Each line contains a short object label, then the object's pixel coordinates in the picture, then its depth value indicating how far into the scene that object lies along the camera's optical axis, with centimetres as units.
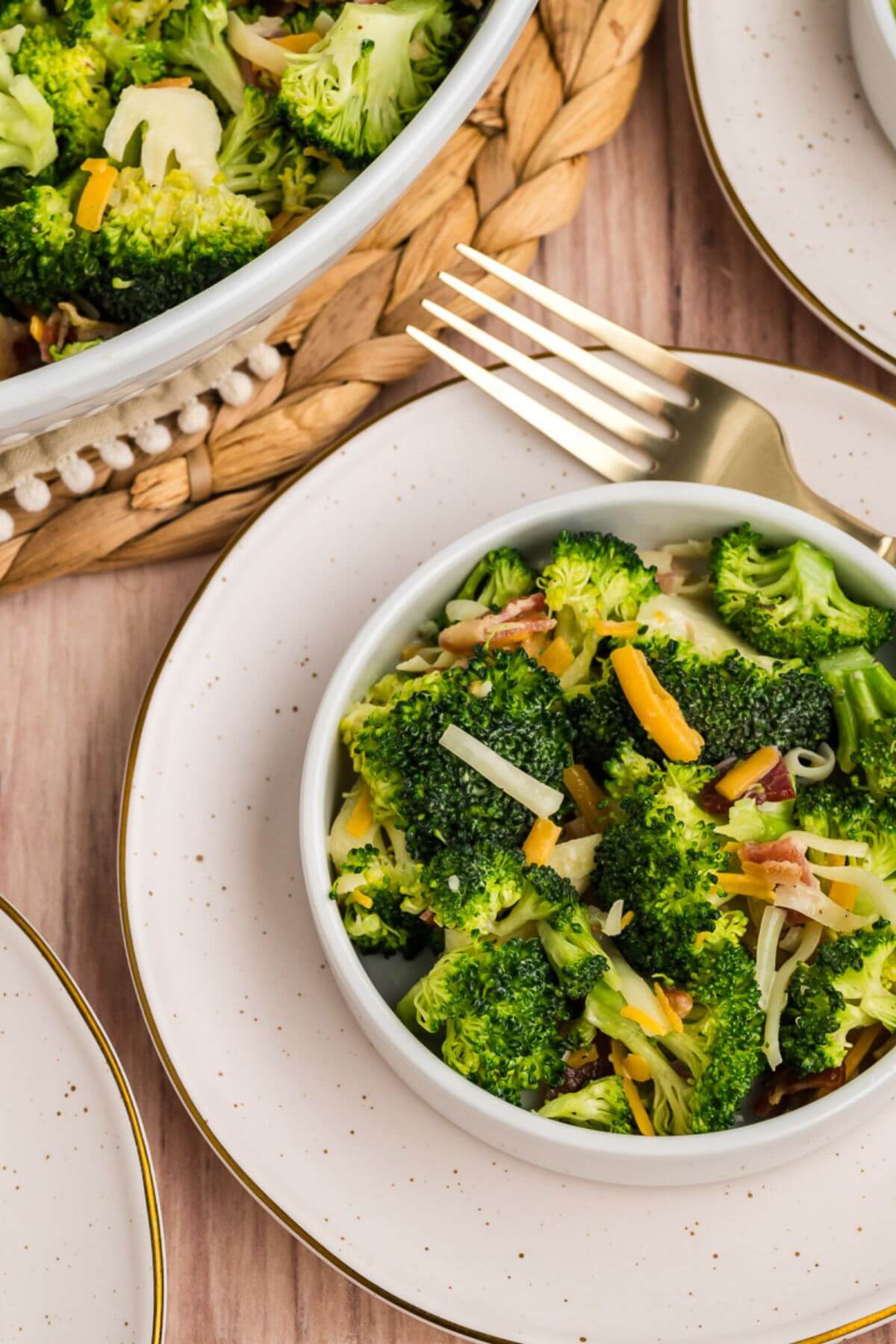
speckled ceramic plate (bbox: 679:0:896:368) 76
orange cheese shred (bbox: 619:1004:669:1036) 70
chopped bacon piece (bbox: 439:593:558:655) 73
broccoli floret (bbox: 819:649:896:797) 72
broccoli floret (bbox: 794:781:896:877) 72
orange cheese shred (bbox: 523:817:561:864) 72
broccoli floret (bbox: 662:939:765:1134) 70
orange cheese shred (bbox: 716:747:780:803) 72
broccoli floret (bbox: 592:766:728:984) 71
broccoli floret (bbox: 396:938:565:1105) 71
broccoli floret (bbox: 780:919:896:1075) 71
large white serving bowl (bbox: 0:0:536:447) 70
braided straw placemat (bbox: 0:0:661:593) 77
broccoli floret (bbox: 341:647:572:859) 72
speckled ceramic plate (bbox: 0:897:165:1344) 73
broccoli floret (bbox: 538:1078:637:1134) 71
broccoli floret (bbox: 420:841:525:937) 71
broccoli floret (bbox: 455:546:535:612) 74
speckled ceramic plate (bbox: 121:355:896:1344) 72
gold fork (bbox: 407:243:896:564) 76
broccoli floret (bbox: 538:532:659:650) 73
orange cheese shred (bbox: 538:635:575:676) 74
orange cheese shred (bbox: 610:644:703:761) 72
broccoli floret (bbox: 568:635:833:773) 72
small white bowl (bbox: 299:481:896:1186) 70
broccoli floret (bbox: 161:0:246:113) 73
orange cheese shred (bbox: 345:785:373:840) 73
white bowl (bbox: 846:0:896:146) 75
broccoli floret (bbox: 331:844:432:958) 72
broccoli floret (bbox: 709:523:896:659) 73
